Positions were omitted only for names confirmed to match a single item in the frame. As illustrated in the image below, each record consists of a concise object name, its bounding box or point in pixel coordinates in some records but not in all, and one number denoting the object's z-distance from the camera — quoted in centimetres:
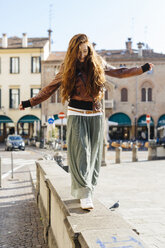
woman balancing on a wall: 299
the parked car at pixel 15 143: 2586
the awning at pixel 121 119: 3459
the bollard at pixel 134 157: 1653
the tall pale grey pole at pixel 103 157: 1448
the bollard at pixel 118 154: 1570
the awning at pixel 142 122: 3428
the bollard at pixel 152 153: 1731
